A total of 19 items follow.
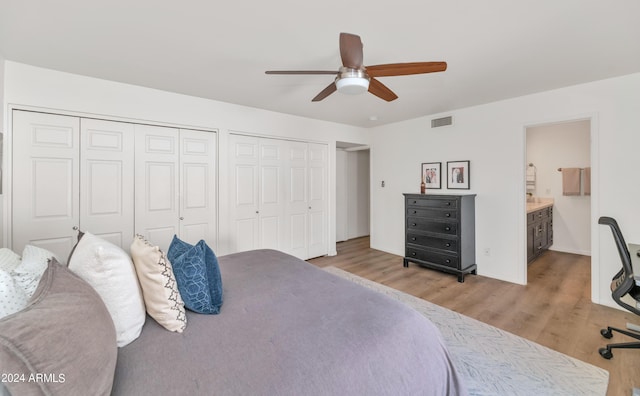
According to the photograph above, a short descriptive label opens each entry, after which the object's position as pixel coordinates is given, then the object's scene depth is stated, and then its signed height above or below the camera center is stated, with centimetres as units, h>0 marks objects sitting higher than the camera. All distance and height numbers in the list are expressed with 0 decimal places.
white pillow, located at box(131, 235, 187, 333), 123 -43
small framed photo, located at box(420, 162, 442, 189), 427 +39
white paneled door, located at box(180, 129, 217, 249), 337 +16
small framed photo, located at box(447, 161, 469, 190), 394 +36
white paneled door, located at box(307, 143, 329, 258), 461 -1
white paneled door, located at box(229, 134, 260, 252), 375 +9
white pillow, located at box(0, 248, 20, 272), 107 -26
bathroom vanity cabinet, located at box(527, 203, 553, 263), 414 -53
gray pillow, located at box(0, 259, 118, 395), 63 -39
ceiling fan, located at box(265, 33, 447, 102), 176 +93
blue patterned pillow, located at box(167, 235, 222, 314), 137 -43
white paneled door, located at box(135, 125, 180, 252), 308 +18
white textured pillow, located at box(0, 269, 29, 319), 82 -31
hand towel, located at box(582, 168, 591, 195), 463 +26
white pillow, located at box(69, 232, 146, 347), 109 -35
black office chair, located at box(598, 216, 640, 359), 197 -70
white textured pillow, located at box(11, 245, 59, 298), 96 -28
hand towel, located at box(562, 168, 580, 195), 470 +31
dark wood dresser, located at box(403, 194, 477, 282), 362 -49
